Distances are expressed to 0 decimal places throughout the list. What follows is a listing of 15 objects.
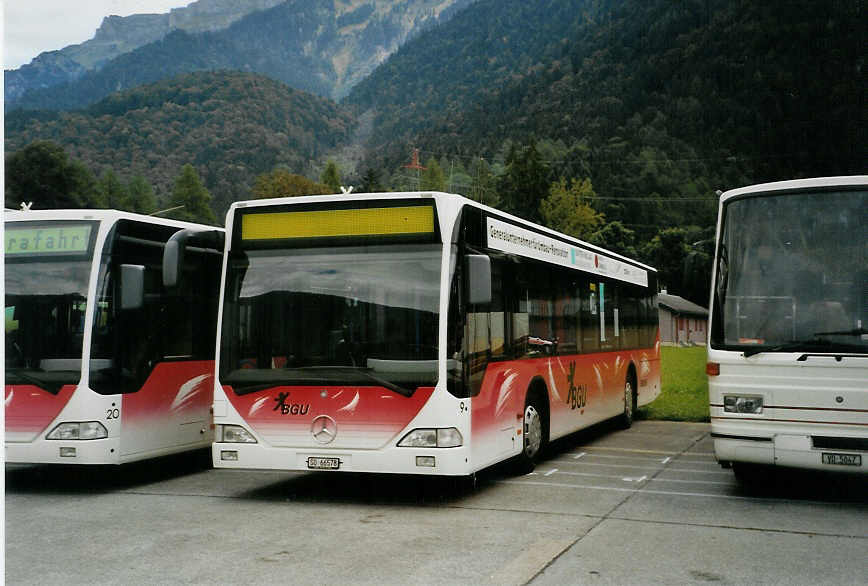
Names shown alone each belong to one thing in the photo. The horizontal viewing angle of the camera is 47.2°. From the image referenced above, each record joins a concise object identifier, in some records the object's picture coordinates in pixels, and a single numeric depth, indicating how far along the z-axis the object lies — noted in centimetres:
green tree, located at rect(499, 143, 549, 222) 12488
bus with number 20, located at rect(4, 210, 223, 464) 1030
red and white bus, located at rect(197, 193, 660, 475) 934
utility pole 13535
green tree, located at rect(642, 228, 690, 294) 11831
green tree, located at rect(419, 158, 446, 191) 14575
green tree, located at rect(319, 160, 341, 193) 13888
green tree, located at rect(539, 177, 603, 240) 11694
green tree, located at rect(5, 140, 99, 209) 10462
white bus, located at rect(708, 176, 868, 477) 928
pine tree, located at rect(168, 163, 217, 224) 13700
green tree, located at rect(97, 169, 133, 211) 13338
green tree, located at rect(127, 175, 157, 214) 14375
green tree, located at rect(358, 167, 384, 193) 12156
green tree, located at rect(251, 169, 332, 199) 11031
